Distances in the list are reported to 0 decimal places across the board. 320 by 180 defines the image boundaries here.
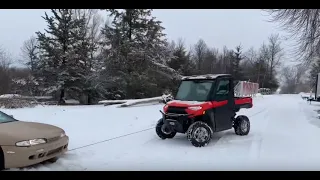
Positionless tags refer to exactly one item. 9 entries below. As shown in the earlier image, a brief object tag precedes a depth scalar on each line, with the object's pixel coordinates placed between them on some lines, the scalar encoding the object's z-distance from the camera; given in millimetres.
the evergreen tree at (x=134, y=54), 26078
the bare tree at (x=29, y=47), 53781
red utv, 7844
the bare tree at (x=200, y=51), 67262
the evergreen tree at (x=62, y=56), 28828
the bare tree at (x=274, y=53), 67750
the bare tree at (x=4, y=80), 34756
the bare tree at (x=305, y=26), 16375
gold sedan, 5285
